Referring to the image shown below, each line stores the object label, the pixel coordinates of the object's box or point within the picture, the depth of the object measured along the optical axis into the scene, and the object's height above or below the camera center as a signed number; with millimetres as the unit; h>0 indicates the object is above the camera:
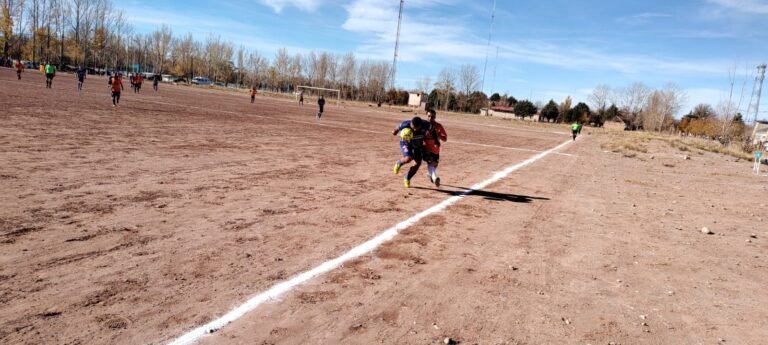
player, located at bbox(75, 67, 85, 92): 32031 +632
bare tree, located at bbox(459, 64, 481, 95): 122625 +10701
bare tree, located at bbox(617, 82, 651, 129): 109975 +7477
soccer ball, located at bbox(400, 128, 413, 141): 9195 -291
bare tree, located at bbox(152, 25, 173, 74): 126312 +12967
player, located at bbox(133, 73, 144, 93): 40344 +889
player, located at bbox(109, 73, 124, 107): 22500 +191
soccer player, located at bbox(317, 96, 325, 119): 31275 +466
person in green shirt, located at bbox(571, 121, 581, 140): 34762 +748
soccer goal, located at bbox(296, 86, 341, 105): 115300 +4518
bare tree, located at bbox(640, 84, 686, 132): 92312 +7286
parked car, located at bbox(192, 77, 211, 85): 119312 +4622
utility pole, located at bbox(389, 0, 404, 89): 48219 +10097
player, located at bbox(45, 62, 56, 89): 31798 +681
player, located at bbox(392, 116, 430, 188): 9227 -458
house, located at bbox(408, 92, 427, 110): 110375 +5582
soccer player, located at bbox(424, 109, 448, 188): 9289 -479
